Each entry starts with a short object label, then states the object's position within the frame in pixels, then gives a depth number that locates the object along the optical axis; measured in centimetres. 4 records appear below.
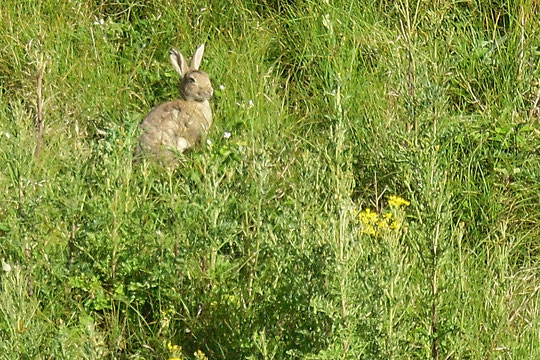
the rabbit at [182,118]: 1280
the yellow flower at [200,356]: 720
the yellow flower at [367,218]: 890
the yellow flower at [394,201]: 918
